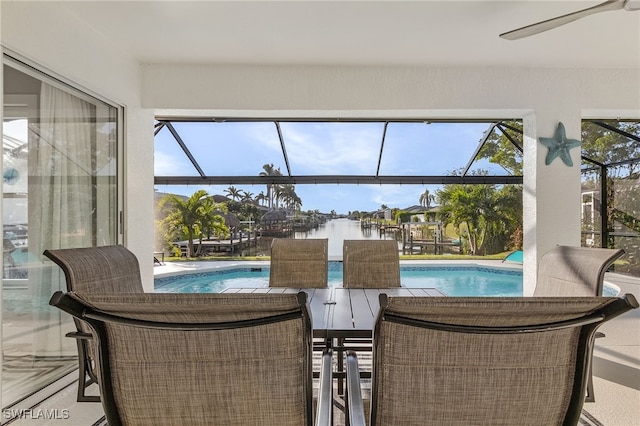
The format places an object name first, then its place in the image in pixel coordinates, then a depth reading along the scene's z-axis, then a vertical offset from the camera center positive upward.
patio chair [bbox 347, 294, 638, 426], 0.93 -0.38
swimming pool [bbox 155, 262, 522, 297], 6.98 -1.24
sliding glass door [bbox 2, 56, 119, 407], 2.44 +0.05
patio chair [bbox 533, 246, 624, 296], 1.97 -0.30
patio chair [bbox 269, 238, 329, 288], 2.89 -0.36
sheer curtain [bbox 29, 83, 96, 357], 2.66 +0.18
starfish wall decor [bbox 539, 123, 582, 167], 3.94 +0.71
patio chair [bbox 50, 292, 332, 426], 0.94 -0.38
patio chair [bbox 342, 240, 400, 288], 2.86 -0.36
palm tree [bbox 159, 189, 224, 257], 8.51 +0.06
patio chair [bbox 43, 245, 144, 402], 1.76 -0.29
